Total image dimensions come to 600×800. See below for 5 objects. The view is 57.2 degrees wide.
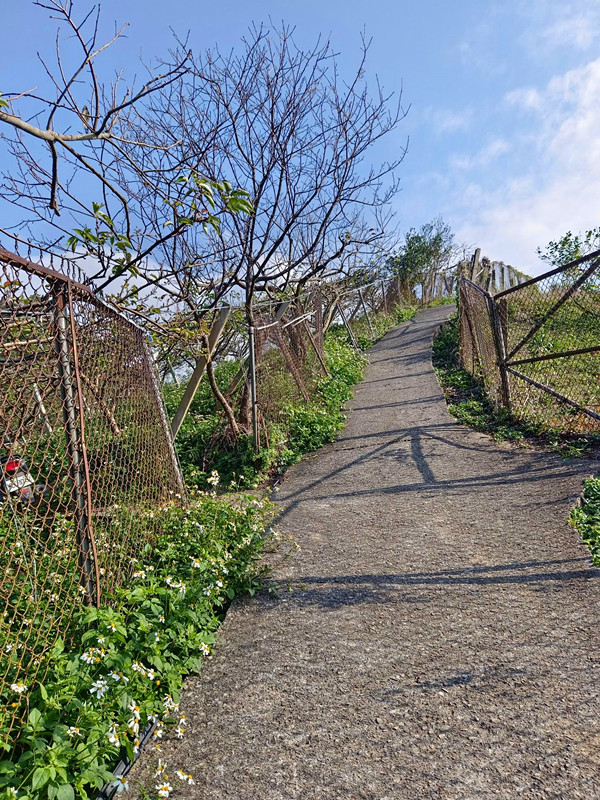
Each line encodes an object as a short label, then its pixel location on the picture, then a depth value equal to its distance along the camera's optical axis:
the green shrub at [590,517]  3.70
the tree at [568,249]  10.87
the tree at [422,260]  22.62
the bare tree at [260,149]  6.51
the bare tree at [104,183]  2.60
